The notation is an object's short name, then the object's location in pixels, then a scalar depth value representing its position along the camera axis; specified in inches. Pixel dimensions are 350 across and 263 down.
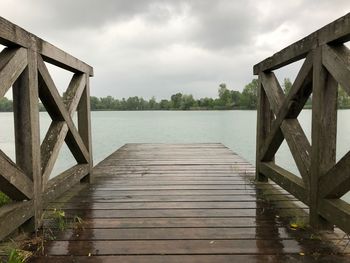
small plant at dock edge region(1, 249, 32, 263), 72.0
